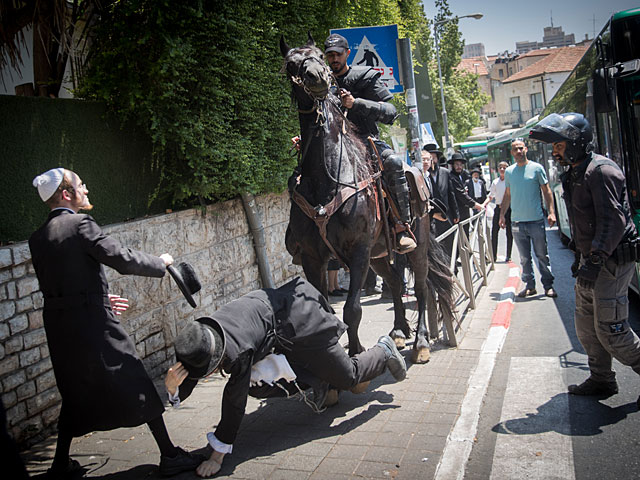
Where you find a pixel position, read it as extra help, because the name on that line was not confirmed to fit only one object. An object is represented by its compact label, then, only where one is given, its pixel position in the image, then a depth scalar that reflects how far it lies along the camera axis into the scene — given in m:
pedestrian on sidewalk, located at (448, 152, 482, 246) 11.18
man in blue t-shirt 9.31
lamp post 36.12
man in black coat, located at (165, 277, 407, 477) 3.56
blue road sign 9.39
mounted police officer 5.54
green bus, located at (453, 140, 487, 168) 51.61
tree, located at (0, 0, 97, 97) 6.35
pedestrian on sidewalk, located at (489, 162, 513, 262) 11.80
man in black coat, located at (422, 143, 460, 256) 10.17
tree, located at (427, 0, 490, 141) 43.88
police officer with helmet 4.58
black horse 5.11
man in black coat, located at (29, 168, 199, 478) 3.75
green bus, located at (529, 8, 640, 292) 7.16
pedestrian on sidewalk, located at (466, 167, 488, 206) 14.44
